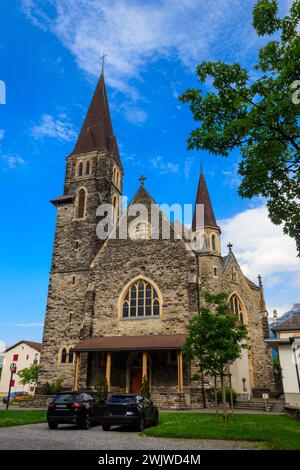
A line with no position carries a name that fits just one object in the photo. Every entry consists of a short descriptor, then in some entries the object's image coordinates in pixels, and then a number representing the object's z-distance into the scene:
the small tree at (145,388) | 21.44
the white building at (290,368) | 19.03
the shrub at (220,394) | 21.58
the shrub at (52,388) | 24.70
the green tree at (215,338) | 15.65
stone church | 23.92
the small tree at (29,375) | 51.23
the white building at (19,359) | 61.75
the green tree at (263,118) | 9.77
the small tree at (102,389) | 21.84
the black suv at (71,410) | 12.77
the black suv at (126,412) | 12.43
